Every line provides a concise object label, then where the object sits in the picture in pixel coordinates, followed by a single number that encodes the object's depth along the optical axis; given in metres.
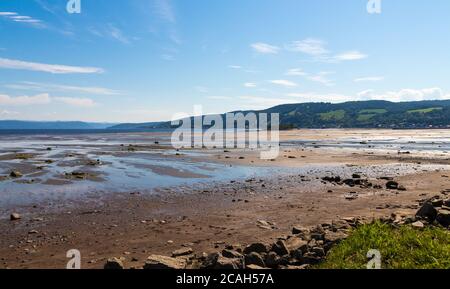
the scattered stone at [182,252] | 11.45
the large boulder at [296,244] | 10.30
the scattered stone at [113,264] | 9.80
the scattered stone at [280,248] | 10.27
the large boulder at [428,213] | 11.78
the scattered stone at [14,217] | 16.31
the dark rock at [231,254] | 9.92
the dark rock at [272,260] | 9.65
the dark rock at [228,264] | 8.96
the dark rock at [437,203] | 12.98
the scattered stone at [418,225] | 10.36
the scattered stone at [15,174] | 29.39
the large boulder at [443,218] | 10.84
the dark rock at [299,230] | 12.73
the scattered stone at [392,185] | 23.15
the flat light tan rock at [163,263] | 9.27
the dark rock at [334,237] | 10.31
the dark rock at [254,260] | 9.54
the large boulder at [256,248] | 10.62
